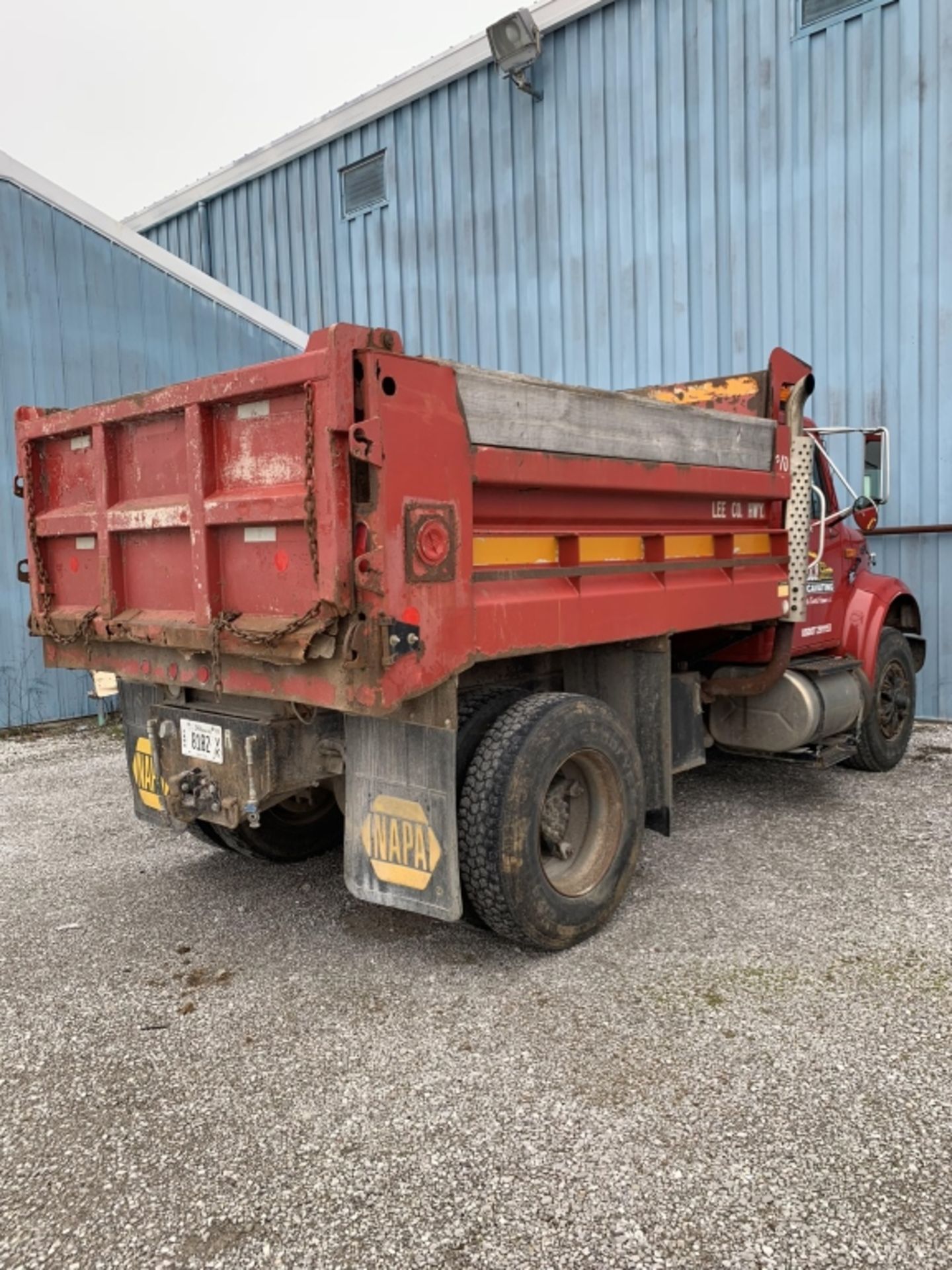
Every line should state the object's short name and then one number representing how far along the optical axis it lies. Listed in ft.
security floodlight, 29.81
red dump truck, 9.82
